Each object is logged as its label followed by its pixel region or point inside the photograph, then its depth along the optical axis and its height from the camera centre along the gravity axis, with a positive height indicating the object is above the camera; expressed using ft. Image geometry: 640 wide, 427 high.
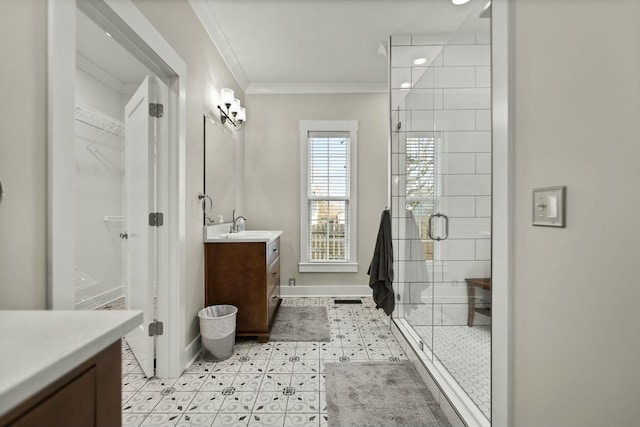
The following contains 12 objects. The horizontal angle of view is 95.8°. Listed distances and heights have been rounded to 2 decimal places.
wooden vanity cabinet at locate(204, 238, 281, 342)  7.88 -1.72
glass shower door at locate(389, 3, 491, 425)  5.57 +0.22
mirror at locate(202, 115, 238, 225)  8.00 +1.20
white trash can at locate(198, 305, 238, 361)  6.95 -3.04
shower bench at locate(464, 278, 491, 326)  5.77 -1.77
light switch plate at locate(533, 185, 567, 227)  2.74 +0.06
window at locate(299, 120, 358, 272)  12.04 +0.64
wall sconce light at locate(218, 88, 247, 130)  8.98 +3.36
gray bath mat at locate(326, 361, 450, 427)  5.02 -3.62
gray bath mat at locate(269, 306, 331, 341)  8.39 -3.63
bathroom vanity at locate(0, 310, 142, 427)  1.53 -0.92
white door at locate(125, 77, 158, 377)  6.17 -0.16
